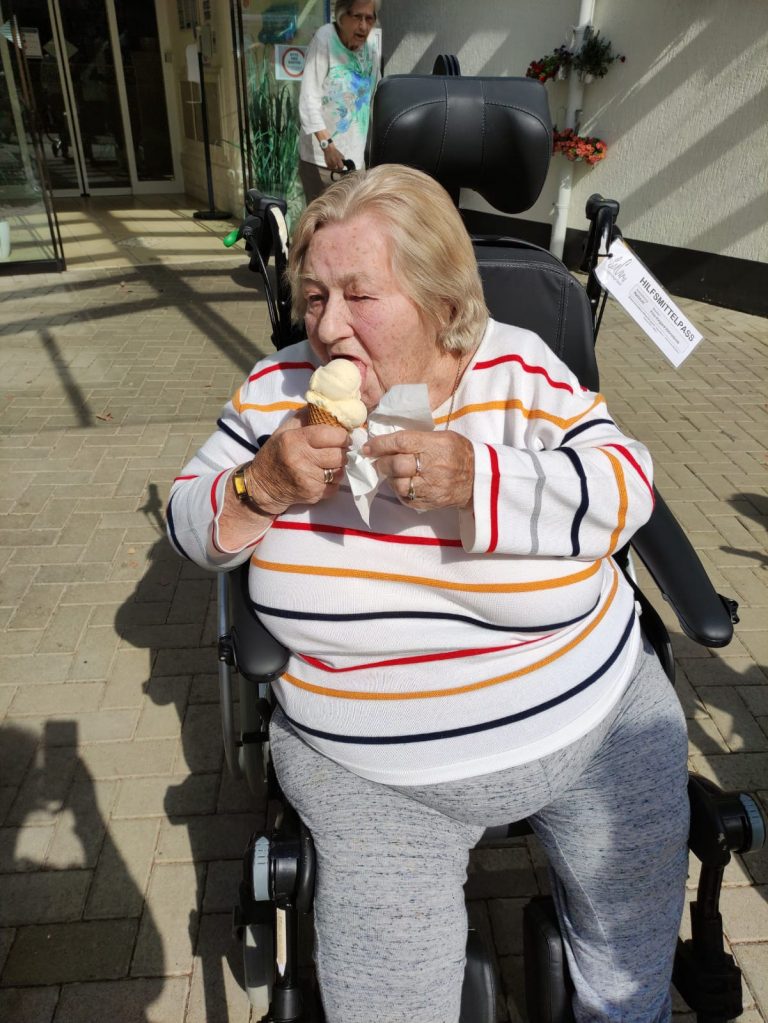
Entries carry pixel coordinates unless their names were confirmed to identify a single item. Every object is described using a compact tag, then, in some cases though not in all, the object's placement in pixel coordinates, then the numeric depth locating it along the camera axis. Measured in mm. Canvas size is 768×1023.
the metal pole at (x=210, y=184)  9945
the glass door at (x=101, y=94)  10680
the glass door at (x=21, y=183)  7258
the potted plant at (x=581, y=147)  7531
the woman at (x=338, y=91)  5707
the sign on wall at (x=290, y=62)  8977
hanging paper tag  2283
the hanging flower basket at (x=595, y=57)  7184
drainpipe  7230
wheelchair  1491
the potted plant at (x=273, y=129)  8984
